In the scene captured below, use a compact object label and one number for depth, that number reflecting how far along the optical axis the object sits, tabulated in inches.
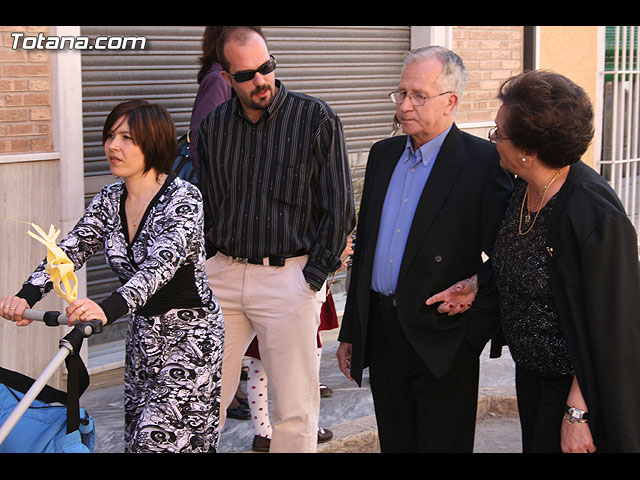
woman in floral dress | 146.4
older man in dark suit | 142.3
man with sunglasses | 170.1
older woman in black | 116.7
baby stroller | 114.1
